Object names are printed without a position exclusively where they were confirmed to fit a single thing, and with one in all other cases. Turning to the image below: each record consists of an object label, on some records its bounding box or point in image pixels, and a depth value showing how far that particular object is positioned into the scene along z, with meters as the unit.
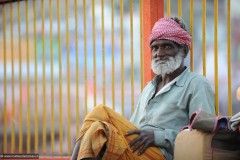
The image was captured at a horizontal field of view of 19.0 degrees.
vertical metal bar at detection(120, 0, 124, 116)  6.69
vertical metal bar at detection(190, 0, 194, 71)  5.89
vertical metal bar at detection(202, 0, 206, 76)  5.91
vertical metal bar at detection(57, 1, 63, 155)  7.20
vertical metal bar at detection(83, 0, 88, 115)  6.98
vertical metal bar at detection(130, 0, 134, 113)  6.60
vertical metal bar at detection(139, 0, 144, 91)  6.52
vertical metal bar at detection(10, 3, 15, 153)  7.68
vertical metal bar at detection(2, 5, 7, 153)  7.75
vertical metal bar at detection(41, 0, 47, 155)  7.37
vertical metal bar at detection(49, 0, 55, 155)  7.28
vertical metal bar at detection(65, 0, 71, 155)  7.10
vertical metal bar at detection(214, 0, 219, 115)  5.82
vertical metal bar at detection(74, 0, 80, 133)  7.06
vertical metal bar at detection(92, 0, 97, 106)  6.91
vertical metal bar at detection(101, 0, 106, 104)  6.82
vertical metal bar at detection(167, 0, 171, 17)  6.17
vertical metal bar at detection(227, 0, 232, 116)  5.73
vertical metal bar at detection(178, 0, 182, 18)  6.07
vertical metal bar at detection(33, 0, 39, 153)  7.44
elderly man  4.22
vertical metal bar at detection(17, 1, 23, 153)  7.60
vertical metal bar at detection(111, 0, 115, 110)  6.76
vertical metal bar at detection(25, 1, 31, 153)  7.52
